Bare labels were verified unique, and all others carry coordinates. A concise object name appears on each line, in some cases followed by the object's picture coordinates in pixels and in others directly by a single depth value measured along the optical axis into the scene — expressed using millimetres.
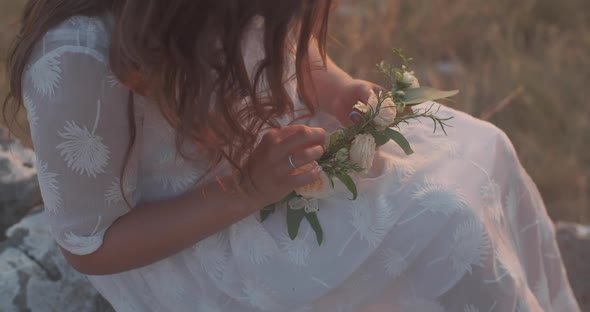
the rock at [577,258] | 2152
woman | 1178
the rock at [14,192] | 1889
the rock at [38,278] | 1610
